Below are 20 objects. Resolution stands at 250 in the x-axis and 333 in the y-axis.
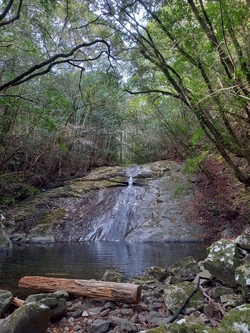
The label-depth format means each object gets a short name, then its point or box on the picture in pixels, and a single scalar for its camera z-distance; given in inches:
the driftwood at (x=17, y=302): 136.7
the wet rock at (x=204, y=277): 158.6
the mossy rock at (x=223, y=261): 147.3
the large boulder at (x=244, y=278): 126.8
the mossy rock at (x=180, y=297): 128.4
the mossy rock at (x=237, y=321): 71.4
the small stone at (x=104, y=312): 130.2
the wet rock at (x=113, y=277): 173.3
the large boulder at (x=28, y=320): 102.7
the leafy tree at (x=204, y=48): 187.0
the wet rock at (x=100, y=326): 113.6
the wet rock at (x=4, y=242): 353.7
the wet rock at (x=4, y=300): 131.2
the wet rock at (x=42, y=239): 417.2
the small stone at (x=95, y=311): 132.6
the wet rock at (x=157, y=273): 194.2
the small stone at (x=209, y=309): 121.5
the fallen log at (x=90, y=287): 138.4
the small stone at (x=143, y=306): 137.4
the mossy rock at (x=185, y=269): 184.2
